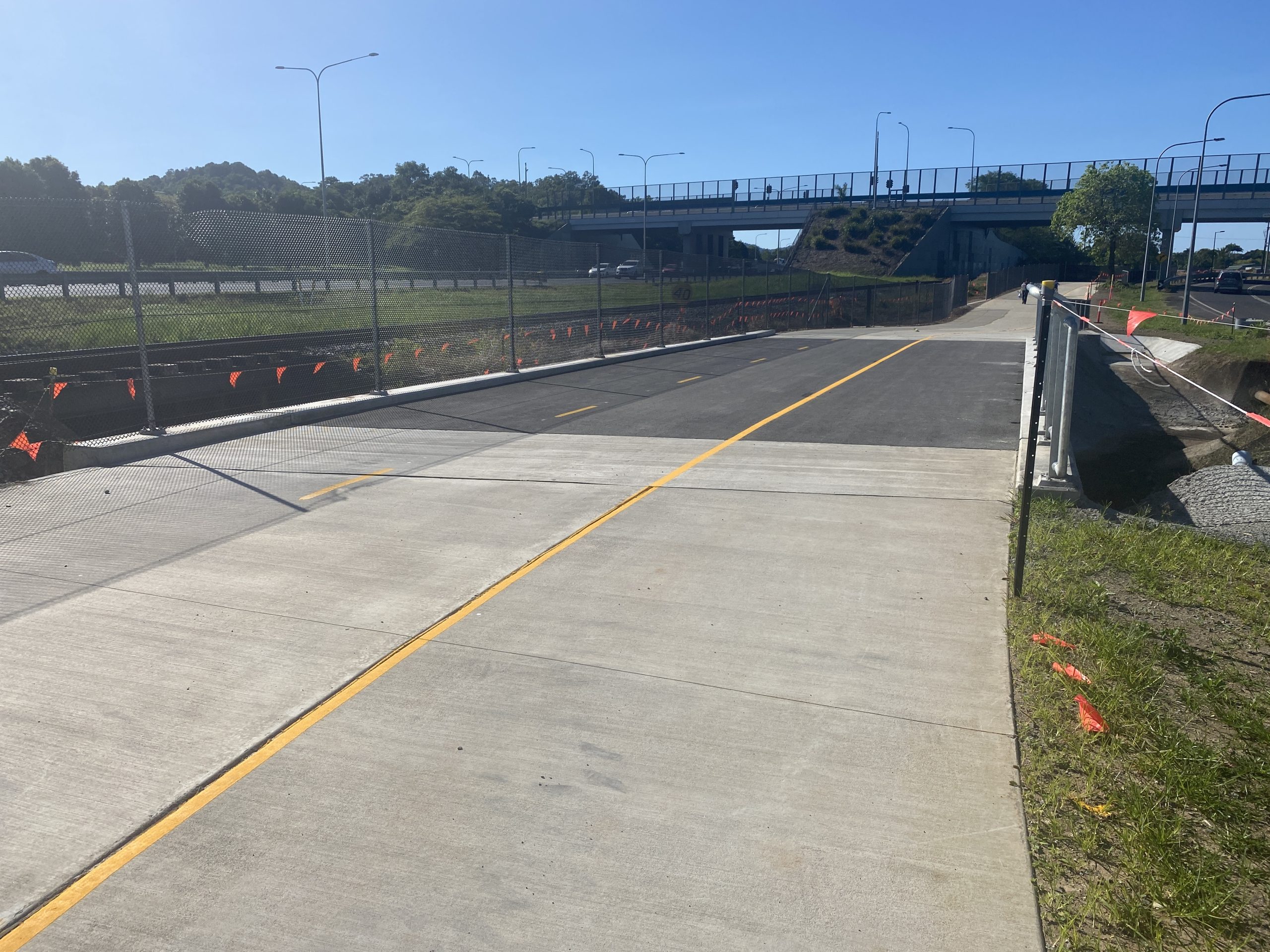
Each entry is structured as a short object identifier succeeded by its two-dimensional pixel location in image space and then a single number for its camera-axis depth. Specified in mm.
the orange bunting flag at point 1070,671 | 4820
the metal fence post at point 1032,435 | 5664
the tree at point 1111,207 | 70562
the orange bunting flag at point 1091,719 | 4320
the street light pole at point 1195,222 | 37166
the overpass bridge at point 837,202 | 70631
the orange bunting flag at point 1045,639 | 5301
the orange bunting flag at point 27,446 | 10117
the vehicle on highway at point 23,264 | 11977
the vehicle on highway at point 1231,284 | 64812
